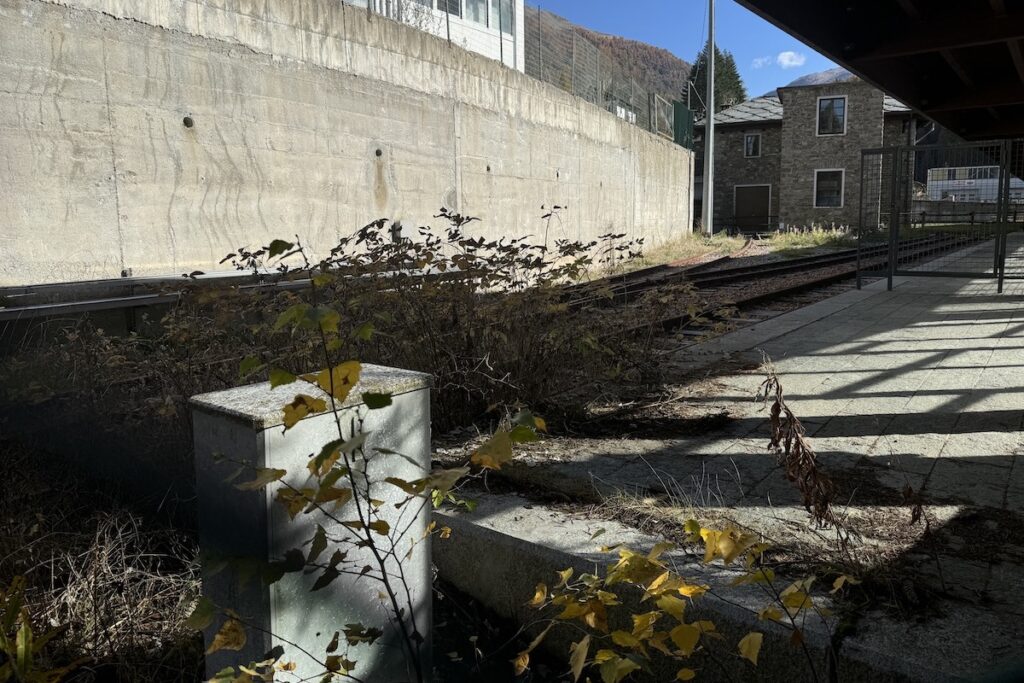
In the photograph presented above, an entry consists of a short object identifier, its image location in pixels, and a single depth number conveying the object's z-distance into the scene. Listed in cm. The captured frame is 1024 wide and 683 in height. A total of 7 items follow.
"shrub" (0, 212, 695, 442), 385
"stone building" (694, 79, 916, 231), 4000
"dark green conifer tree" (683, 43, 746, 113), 9150
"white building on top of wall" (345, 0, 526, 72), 1631
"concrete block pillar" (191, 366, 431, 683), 185
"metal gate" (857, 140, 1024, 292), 1106
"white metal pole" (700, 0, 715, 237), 3062
